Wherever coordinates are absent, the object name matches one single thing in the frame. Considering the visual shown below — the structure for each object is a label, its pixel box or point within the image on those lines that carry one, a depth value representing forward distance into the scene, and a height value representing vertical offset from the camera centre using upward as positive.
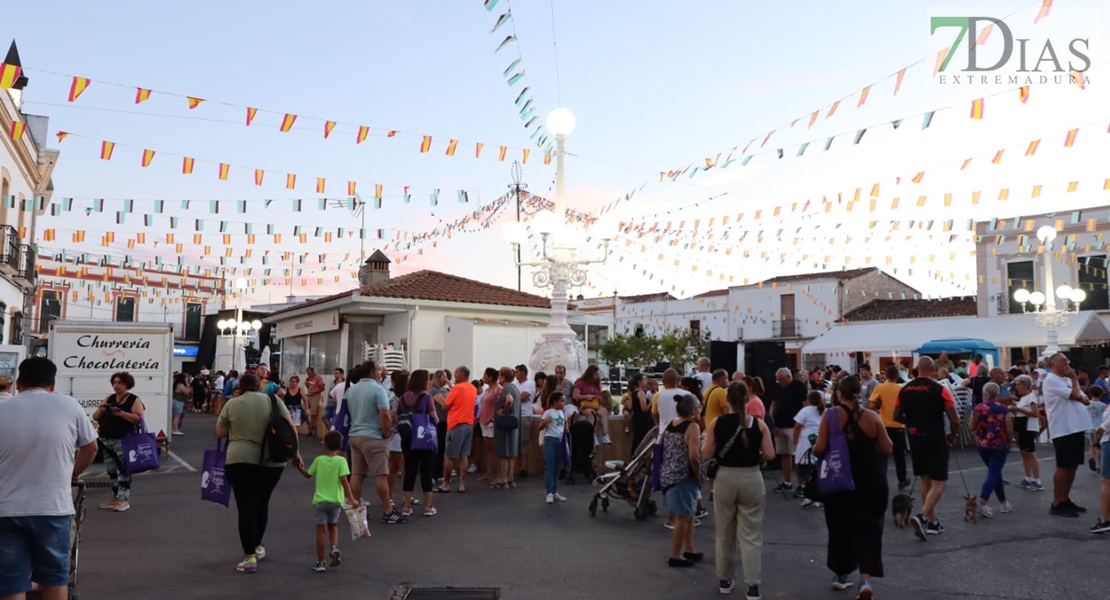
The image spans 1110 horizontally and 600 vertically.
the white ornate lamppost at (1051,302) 21.87 +1.88
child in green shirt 6.34 -0.99
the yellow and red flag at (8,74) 8.95 +3.08
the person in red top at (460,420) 10.08 -0.71
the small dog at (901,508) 7.62 -1.35
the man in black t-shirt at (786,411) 10.39 -0.62
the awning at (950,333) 27.33 +1.02
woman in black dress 5.53 -0.93
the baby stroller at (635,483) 8.47 -1.26
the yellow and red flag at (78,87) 9.89 +3.25
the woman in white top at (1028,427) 9.70 -0.78
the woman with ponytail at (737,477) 5.69 -0.79
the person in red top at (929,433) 7.57 -0.66
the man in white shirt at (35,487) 3.97 -0.61
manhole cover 5.57 -1.56
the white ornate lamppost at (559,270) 13.05 +1.44
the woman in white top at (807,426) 9.54 -0.75
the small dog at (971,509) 8.21 -1.45
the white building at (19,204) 19.86 +4.20
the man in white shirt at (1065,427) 8.46 -0.67
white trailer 12.36 +0.03
